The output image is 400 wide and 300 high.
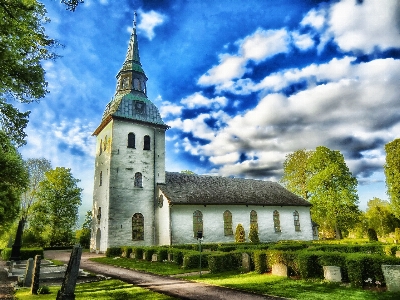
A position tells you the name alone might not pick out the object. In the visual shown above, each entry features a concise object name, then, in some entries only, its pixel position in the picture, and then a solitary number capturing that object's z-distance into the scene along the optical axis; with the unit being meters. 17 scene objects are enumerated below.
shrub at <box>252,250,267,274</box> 12.61
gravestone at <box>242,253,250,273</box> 13.38
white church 26.34
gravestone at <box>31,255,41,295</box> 9.63
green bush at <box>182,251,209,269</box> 14.66
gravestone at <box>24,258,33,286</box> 11.23
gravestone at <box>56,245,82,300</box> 6.13
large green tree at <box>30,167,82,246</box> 35.56
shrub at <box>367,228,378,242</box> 28.80
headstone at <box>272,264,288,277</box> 11.62
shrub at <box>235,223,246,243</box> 27.72
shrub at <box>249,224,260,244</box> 28.17
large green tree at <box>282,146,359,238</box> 35.62
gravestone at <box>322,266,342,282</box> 10.03
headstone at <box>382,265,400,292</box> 8.34
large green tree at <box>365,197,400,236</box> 45.78
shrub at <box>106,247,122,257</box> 23.50
